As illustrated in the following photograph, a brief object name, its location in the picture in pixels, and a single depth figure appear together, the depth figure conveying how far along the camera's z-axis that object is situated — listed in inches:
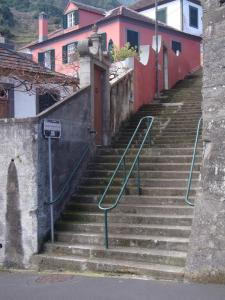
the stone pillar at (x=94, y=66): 457.7
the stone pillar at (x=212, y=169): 269.7
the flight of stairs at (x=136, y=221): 301.4
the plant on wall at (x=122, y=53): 833.5
